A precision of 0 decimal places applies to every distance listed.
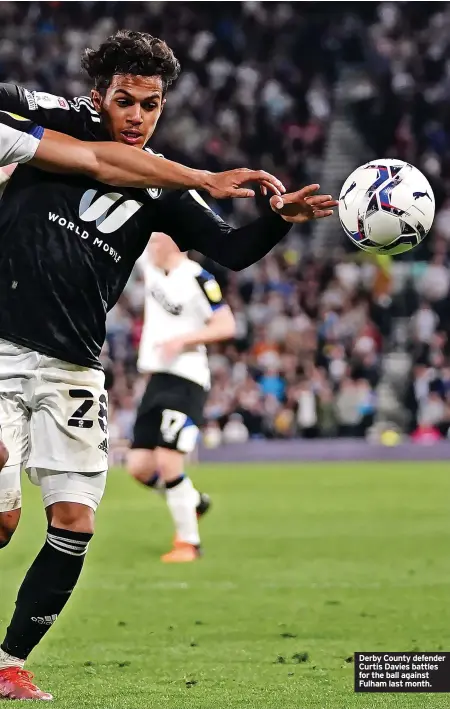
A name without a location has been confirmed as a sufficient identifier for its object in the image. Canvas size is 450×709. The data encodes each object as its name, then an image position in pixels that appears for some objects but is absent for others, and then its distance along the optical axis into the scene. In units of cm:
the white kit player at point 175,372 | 1919
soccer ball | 1039
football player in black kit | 983
